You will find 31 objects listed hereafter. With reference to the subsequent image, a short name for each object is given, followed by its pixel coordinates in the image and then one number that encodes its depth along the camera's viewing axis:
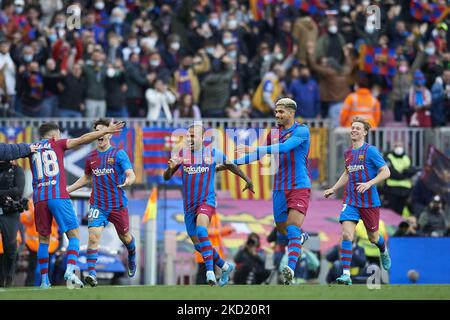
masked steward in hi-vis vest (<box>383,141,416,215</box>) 27.73
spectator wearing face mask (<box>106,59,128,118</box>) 29.03
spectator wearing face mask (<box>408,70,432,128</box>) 29.64
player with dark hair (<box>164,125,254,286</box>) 19.23
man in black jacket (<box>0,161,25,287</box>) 21.36
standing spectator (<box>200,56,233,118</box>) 29.48
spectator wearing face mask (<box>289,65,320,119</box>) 29.50
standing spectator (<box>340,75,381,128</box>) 28.69
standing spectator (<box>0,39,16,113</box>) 28.55
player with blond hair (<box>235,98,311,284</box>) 18.92
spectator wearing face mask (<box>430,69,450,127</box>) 29.78
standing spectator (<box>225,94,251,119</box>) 29.23
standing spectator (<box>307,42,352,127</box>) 30.12
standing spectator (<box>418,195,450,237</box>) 26.84
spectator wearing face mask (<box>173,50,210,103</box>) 29.52
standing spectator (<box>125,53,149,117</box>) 29.20
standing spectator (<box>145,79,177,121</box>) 28.89
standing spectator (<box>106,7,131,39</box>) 30.77
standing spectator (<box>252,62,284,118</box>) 29.62
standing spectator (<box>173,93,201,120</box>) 28.95
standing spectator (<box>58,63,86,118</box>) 28.80
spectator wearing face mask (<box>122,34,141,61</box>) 30.02
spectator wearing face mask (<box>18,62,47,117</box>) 28.69
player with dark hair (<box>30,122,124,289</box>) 19.08
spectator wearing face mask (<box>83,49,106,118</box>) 28.83
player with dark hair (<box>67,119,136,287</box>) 19.98
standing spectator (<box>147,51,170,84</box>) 29.42
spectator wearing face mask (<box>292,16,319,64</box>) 31.07
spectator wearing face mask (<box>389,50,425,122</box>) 30.23
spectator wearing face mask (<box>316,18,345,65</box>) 30.86
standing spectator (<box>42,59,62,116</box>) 28.86
